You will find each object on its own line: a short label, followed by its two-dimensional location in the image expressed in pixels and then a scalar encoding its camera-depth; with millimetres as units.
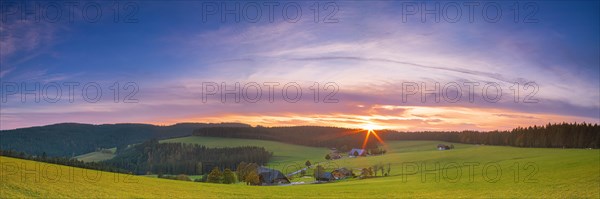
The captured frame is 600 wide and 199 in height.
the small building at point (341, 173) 89662
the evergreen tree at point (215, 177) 69562
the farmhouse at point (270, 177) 78750
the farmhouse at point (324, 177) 85438
